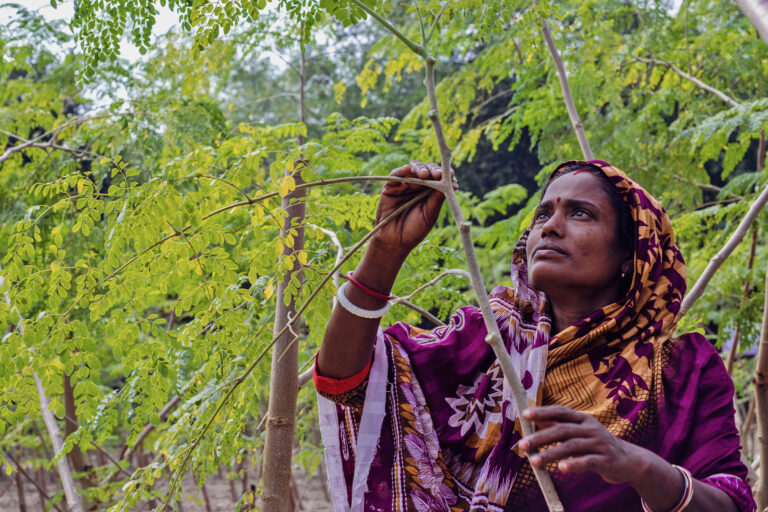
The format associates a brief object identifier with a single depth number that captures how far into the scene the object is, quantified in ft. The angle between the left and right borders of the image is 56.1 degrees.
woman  5.28
